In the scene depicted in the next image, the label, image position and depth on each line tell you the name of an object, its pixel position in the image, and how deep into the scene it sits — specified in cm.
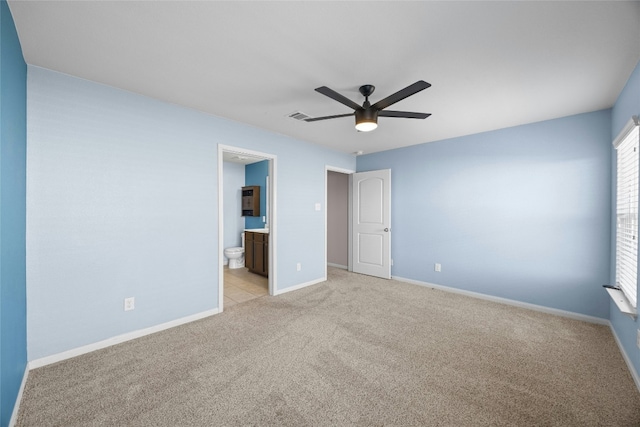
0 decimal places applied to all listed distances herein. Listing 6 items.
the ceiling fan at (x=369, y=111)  211
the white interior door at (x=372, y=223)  483
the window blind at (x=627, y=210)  211
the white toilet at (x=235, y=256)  541
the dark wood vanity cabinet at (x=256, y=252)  472
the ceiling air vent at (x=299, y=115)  306
